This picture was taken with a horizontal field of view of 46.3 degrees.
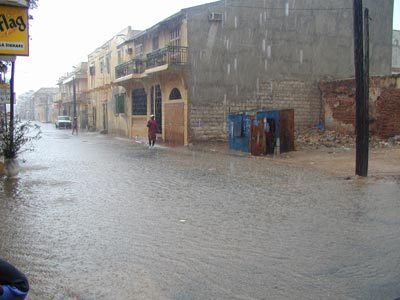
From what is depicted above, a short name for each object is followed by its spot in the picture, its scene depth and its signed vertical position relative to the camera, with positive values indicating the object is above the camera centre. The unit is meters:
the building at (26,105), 143.76 +2.72
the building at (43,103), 116.44 +2.42
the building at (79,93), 62.28 +2.81
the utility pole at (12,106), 13.40 +0.23
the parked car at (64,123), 65.75 -1.46
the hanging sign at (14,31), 9.09 +1.61
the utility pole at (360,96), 12.34 +0.42
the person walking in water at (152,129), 25.58 -0.92
